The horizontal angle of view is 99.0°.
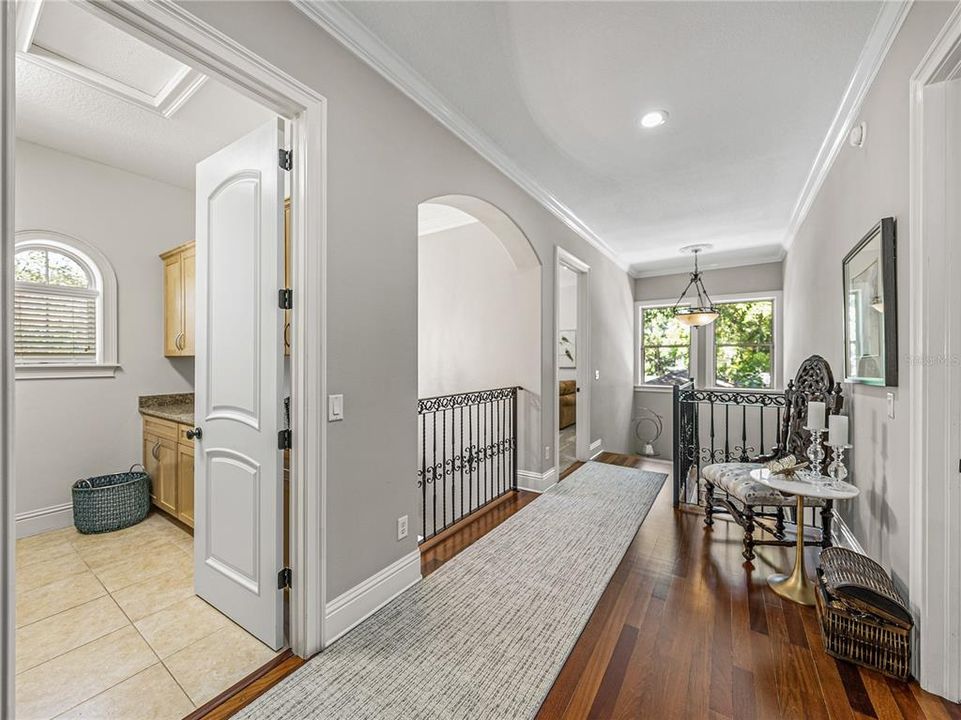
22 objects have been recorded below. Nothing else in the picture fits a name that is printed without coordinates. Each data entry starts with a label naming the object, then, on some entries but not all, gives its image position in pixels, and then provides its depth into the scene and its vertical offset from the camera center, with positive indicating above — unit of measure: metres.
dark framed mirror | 1.82 +0.25
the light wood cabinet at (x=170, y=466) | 2.96 -0.81
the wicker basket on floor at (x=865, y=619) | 1.58 -1.05
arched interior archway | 3.82 +0.41
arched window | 3.03 +0.41
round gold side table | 2.03 -0.84
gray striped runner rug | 1.50 -1.26
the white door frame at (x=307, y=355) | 1.70 +0.02
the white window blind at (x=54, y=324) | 3.04 +0.28
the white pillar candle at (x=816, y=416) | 2.29 -0.32
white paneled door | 1.74 -0.10
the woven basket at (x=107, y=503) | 2.96 -1.06
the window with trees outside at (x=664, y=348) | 6.48 +0.17
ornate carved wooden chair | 2.47 -0.78
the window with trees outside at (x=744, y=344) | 5.98 +0.21
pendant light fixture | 4.96 +0.53
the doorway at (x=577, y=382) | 4.37 -0.32
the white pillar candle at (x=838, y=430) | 2.16 -0.38
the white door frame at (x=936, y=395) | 1.48 -0.14
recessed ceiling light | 2.50 +1.50
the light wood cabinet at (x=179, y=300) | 3.37 +0.51
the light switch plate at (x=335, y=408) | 1.80 -0.21
